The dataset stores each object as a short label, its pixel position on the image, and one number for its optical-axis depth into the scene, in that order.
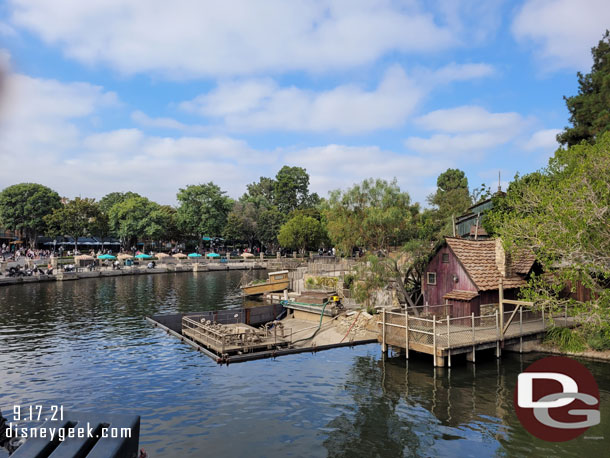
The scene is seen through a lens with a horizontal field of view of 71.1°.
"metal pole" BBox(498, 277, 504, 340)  27.32
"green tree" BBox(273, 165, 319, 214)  145.62
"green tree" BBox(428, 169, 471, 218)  83.90
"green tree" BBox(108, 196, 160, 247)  107.12
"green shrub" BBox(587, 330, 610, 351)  26.80
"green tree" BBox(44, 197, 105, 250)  99.94
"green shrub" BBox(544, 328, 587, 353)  27.56
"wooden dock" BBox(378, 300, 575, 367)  25.48
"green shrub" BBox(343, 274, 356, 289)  42.78
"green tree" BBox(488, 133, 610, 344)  19.56
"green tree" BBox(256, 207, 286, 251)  118.50
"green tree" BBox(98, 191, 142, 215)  133.25
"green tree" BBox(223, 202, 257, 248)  114.50
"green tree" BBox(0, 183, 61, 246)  108.12
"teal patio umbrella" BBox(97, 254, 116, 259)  86.62
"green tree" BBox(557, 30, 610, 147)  48.28
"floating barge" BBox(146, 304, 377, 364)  27.58
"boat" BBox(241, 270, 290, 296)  52.75
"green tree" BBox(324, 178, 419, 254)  34.91
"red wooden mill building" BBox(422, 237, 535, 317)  29.06
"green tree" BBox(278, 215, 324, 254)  100.19
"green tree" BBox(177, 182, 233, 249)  111.88
